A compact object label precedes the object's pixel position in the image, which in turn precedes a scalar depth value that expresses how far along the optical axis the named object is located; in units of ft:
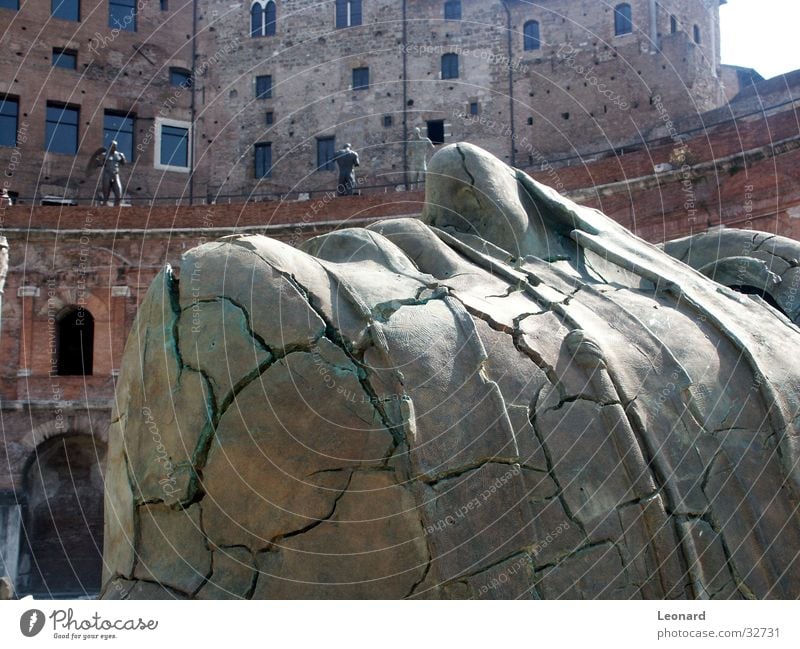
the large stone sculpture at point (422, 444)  12.11
